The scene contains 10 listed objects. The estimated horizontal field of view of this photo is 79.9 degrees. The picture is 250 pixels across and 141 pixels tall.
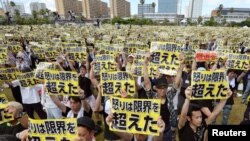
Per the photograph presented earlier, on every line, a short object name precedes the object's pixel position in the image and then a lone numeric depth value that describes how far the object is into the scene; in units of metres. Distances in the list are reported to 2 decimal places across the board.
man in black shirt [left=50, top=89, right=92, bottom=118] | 2.66
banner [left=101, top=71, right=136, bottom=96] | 2.87
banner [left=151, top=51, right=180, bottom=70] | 3.33
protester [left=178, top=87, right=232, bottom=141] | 2.24
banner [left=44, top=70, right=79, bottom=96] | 2.94
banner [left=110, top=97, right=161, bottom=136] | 2.00
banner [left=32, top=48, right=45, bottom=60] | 6.44
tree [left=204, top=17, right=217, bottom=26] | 44.30
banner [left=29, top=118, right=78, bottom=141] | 1.89
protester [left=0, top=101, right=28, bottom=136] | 2.30
